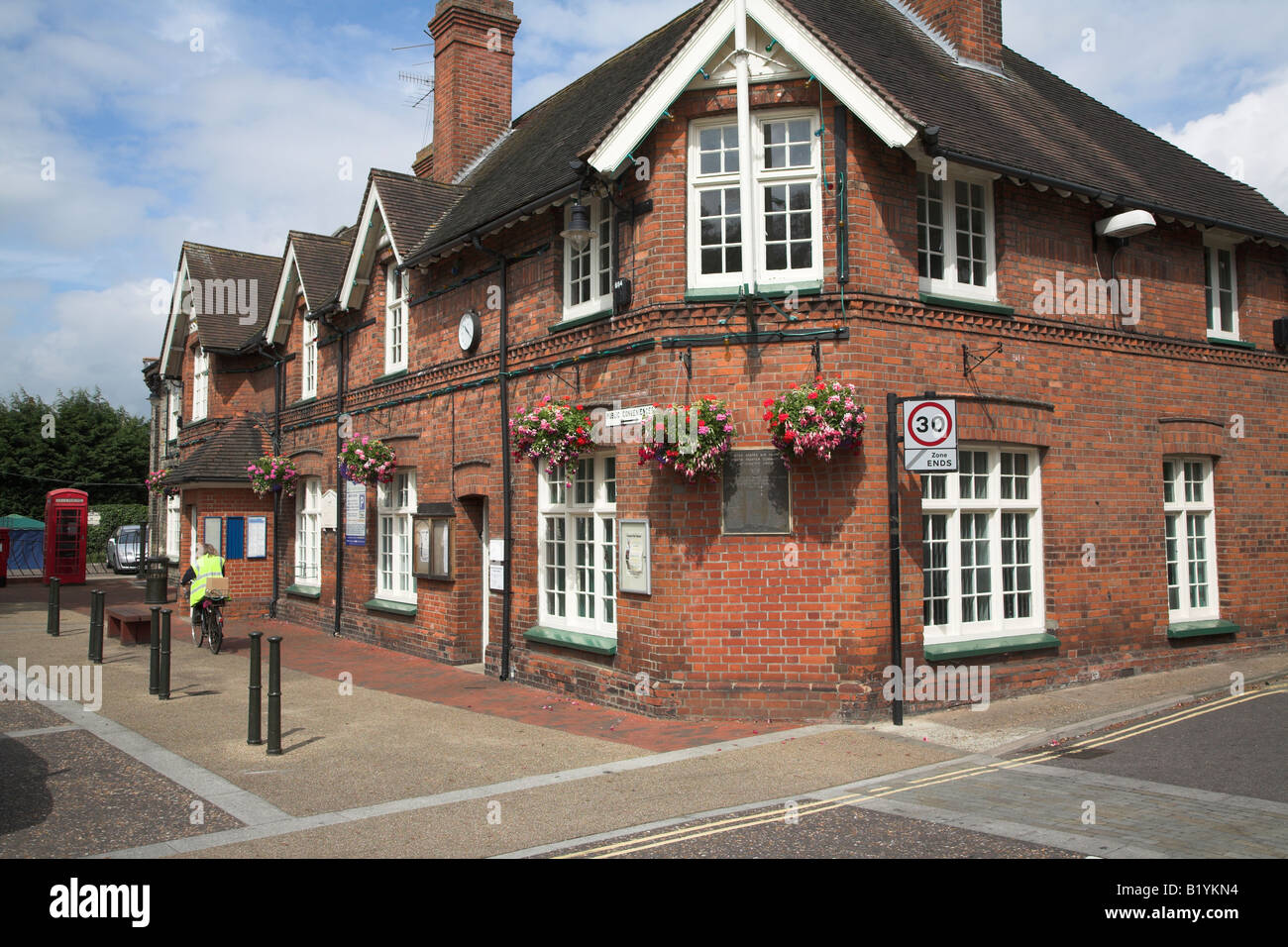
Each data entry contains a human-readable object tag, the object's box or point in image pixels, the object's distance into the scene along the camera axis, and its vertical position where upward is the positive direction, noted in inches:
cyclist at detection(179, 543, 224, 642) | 628.7 -29.1
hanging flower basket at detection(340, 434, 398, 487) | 631.2 +41.0
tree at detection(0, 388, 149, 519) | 1820.9 +143.8
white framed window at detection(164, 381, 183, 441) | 1131.3 +139.5
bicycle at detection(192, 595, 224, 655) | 621.3 -59.3
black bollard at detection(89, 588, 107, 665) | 559.6 -58.3
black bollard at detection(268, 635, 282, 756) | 353.1 -64.6
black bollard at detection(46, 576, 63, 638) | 696.4 -61.9
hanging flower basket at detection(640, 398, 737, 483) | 390.3 +33.4
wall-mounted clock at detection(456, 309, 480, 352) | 560.1 +109.0
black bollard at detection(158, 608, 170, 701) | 458.6 -70.2
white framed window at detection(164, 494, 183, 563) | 1115.9 +0.7
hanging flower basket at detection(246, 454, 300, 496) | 796.6 +41.0
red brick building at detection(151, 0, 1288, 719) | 402.9 +72.7
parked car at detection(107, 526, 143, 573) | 1549.0 -34.3
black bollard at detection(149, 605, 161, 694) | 466.0 -63.8
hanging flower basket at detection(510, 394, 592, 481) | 442.3 +40.9
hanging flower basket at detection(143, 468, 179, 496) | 929.6 +41.2
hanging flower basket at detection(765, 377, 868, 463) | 377.4 +39.0
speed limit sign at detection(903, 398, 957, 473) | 374.3 +31.9
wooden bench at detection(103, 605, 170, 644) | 655.5 -65.7
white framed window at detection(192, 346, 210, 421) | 979.3 +144.8
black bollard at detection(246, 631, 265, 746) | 367.9 -68.2
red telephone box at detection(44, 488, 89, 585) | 1231.5 -6.6
